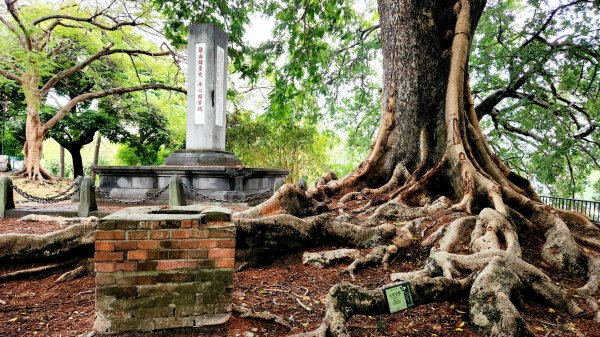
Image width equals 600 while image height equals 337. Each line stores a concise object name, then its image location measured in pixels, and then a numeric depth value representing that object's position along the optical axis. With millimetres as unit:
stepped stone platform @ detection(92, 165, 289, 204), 9438
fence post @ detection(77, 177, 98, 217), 7820
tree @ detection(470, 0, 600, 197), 8023
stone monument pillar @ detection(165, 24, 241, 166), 10414
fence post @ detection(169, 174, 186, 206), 8227
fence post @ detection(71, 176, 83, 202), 10047
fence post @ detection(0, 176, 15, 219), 8109
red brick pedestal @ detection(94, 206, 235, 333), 2514
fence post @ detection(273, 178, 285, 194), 9519
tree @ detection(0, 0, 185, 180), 14883
